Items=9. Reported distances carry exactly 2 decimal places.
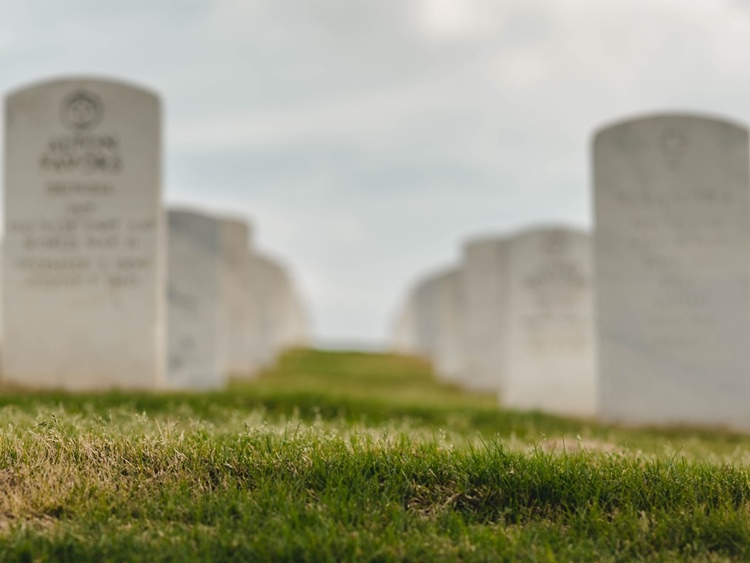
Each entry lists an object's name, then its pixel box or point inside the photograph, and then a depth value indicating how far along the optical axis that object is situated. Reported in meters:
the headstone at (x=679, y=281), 11.72
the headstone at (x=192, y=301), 16.64
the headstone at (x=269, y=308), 27.76
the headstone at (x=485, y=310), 21.25
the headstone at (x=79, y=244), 10.95
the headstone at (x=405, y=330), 46.97
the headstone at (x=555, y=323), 15.73
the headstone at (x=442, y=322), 25.92
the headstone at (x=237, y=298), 21.69
